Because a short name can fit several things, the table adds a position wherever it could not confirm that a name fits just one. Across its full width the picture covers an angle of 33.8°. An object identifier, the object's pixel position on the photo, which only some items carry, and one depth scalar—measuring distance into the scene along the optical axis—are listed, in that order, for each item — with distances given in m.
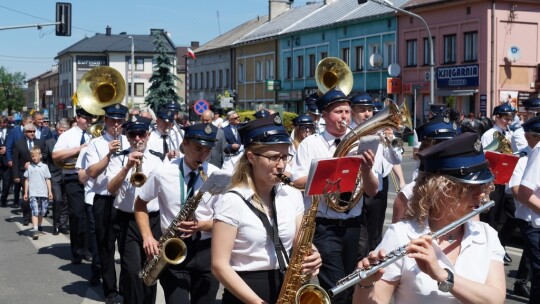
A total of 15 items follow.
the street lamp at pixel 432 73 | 33.09
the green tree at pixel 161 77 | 71.75
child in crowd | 14.91
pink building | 38.47
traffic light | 30.12
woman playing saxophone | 4.61
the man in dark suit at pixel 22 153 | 17.89
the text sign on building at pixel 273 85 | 59.78
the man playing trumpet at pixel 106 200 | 9.01
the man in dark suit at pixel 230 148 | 14.08
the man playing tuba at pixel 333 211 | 6.75
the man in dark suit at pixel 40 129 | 19.83
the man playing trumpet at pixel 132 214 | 7.40
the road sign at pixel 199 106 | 29.86
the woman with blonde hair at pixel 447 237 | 3.58
